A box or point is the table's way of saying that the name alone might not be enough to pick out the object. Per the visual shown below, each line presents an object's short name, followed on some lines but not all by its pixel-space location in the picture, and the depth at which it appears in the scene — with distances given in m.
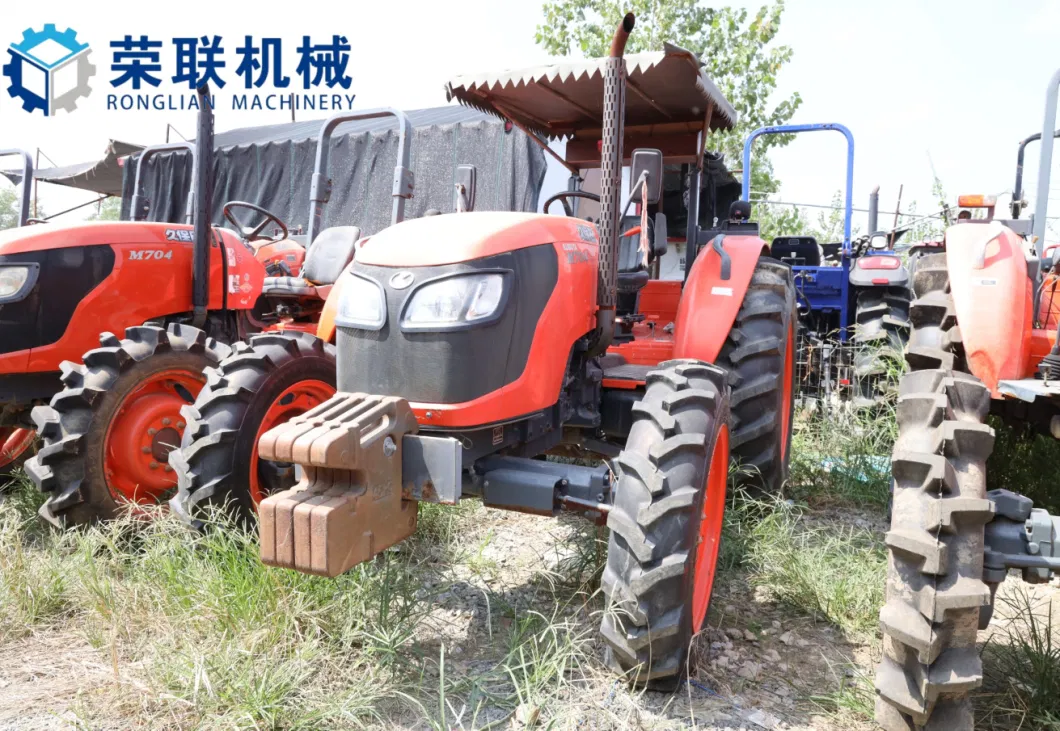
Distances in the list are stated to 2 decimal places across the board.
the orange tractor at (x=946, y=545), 2.04
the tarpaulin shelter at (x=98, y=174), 14.26
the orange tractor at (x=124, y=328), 3.66
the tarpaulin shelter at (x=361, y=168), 10.76
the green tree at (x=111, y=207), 27.92
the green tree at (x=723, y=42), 13.30
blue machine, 6.74
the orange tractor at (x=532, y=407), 2.34
